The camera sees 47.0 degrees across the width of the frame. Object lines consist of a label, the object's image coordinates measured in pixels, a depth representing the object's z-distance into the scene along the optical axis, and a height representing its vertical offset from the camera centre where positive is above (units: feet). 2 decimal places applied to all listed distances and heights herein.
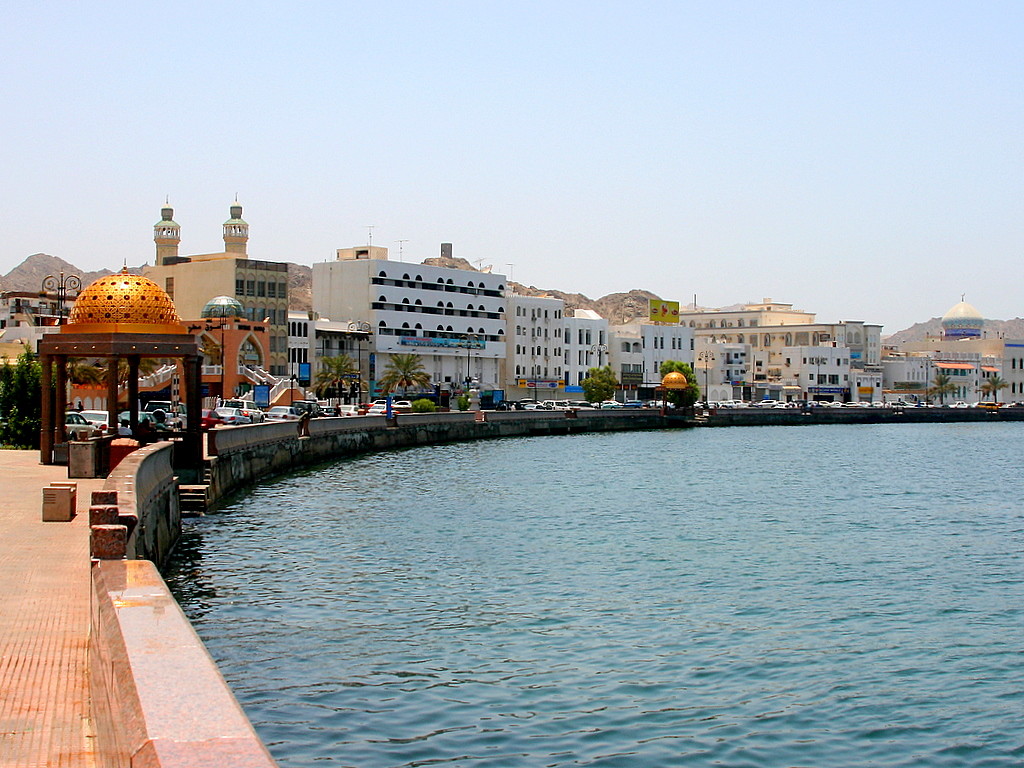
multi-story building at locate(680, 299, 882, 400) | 557.74 +26.31
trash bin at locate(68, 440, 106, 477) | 103.40 -4.48
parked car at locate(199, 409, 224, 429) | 187.47 -2.22
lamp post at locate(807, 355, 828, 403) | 558.97 +17.44
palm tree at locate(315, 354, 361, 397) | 349.92 +9.28
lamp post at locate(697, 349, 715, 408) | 555.28 +20.31
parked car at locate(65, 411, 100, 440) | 130.51 -2.46
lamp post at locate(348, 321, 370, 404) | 374.63 +20.18
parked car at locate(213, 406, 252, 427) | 218.59 -1.84
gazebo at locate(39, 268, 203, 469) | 116.37 +7.15
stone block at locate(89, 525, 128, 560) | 45.01 -5.15
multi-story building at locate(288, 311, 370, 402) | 354.13 +18.44
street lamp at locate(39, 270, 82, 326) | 285.23 +33.76
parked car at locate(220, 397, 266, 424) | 229.86 -0.59
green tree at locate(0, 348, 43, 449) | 149.89 +0.33
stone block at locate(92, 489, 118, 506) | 53.72 -4.08
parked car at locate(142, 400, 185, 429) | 180.29 -0.95
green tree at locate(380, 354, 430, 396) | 363.97 +9.14
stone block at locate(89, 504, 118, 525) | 50.39 -4.58
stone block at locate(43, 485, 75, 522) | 73.51 -5.97
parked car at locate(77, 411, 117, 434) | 157.28 -1.28
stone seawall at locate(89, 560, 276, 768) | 20.34 -5.89
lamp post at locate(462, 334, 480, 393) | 415.03 +21.43
